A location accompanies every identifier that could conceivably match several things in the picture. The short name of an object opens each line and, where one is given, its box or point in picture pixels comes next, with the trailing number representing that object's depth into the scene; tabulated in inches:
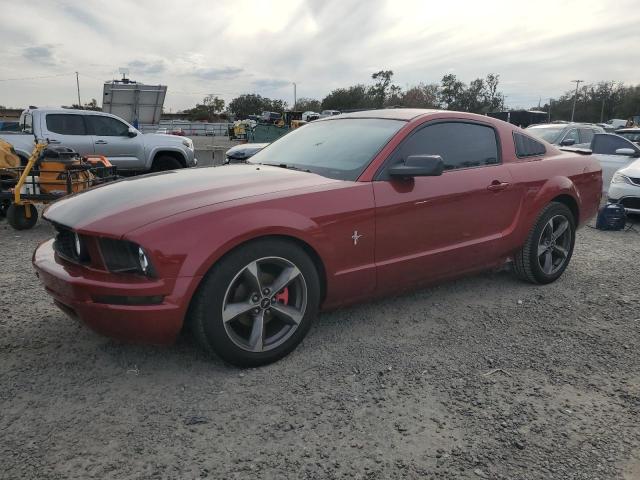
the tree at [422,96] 2783.0
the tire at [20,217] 264.8
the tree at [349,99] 2829.7
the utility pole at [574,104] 3058.6
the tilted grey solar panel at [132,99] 762.8
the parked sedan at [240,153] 343.3
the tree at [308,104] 3206.2
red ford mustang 104.1
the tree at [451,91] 3024.1
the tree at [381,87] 2874.0
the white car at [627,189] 298.4
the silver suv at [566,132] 427.5
